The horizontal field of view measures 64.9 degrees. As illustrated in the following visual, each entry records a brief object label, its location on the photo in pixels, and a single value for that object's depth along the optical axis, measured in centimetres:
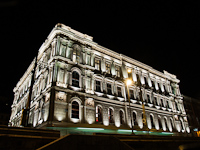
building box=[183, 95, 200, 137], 4225
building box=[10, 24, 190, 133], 2006
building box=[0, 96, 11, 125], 5603
